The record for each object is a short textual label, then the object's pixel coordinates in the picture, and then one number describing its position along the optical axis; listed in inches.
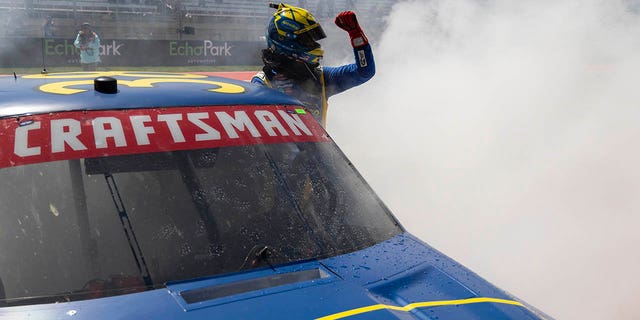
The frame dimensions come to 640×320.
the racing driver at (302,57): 155.6
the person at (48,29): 719.1
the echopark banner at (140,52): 658.2
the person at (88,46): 581.6
